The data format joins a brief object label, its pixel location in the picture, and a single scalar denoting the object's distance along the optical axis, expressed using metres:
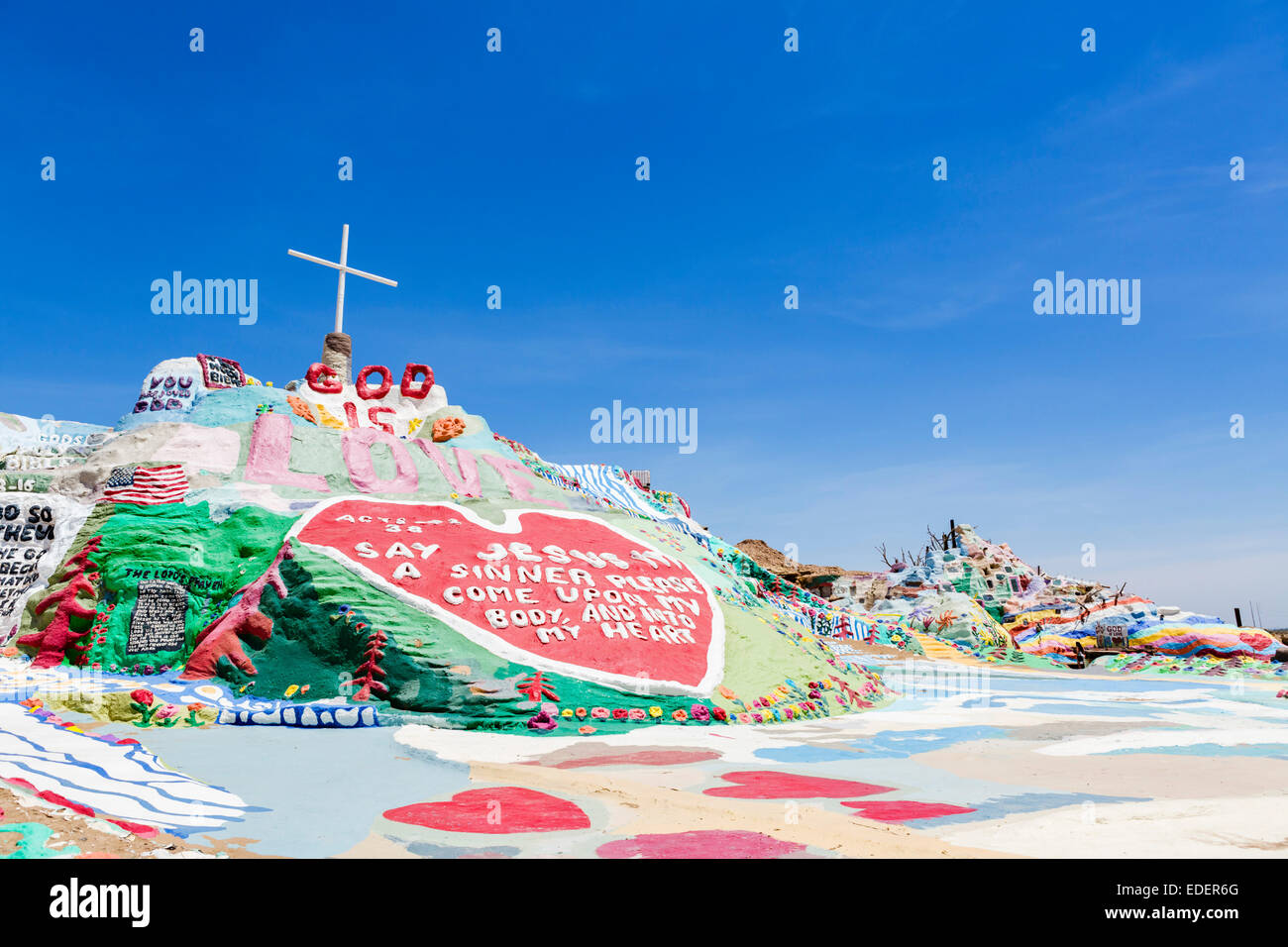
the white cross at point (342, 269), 23.09
